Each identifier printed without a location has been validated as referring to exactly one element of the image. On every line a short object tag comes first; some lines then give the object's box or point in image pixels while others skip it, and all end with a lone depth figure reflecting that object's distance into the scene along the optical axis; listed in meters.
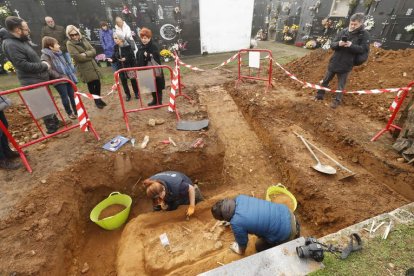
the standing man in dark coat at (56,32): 7.59
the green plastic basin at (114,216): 3.97
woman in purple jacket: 8.66
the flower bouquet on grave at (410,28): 8.53
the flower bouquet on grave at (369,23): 10.11
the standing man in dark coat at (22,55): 3.99
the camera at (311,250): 2.35
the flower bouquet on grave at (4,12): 9.09
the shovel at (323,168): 4.39
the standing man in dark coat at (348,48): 5.21
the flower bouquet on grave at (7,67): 9.80
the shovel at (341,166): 4.33
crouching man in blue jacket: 2.80
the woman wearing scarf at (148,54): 5.50
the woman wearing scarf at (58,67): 4.86
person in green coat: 5.25
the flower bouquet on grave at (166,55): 11.47
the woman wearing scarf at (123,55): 5.87
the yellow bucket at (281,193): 4.21
